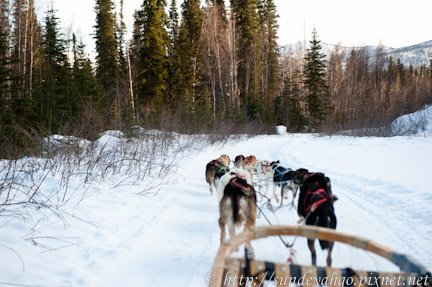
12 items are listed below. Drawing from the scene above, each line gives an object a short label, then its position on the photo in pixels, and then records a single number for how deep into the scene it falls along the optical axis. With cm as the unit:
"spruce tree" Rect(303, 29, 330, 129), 3497
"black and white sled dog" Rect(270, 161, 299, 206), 581
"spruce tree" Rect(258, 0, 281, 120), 3667
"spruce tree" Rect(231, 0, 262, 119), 3344
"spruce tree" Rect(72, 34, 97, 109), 2167
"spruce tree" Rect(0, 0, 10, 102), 1316
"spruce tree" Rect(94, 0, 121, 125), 3131
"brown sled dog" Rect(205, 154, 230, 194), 699
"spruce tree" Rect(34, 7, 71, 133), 1677
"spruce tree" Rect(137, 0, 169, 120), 2862
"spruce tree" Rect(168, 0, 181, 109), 2986
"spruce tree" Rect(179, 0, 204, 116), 3077
